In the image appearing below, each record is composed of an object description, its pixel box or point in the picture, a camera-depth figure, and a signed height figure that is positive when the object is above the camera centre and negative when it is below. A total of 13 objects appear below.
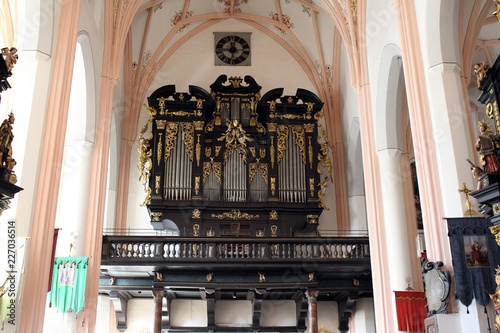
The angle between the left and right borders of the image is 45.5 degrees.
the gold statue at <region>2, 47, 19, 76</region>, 8.56 +4.46
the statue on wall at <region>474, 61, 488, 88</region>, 9.27 +4.51
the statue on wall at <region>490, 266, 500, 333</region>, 8.38 +1.05
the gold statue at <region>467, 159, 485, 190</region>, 8.98 +2.95
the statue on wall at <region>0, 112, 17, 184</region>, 8.62 +3.21
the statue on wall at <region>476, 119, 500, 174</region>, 8.77 +3.16
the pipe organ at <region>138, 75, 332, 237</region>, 19.75 +7.11
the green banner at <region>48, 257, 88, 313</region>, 13.65 +2.16
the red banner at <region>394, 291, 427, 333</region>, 13.64 +1.49
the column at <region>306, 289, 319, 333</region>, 17.48 +1.97
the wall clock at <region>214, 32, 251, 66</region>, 23.52 +12.38
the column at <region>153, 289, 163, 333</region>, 17.34 +2.08
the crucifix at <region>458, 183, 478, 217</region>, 10.73 +2.97
